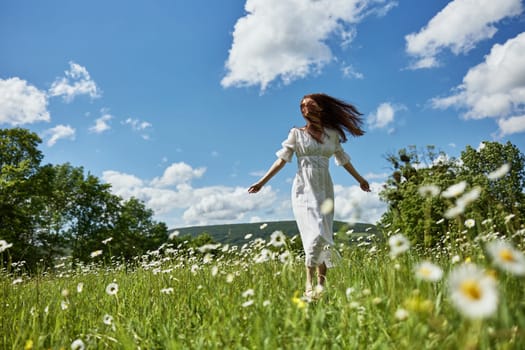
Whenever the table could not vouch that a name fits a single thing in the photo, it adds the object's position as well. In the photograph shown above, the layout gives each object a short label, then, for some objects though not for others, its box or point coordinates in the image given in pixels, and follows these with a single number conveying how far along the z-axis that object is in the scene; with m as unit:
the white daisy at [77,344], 3.01
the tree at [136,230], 37.62
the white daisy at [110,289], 3.98
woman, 5.07
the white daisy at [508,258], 1.59
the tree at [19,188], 25.34
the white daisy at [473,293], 1.36
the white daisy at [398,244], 2.31
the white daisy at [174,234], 5.32
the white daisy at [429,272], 1.82
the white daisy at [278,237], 3.55
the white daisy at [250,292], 3.01
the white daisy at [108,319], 3.50
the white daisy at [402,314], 2.23
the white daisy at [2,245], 4.21
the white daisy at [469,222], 3.11
